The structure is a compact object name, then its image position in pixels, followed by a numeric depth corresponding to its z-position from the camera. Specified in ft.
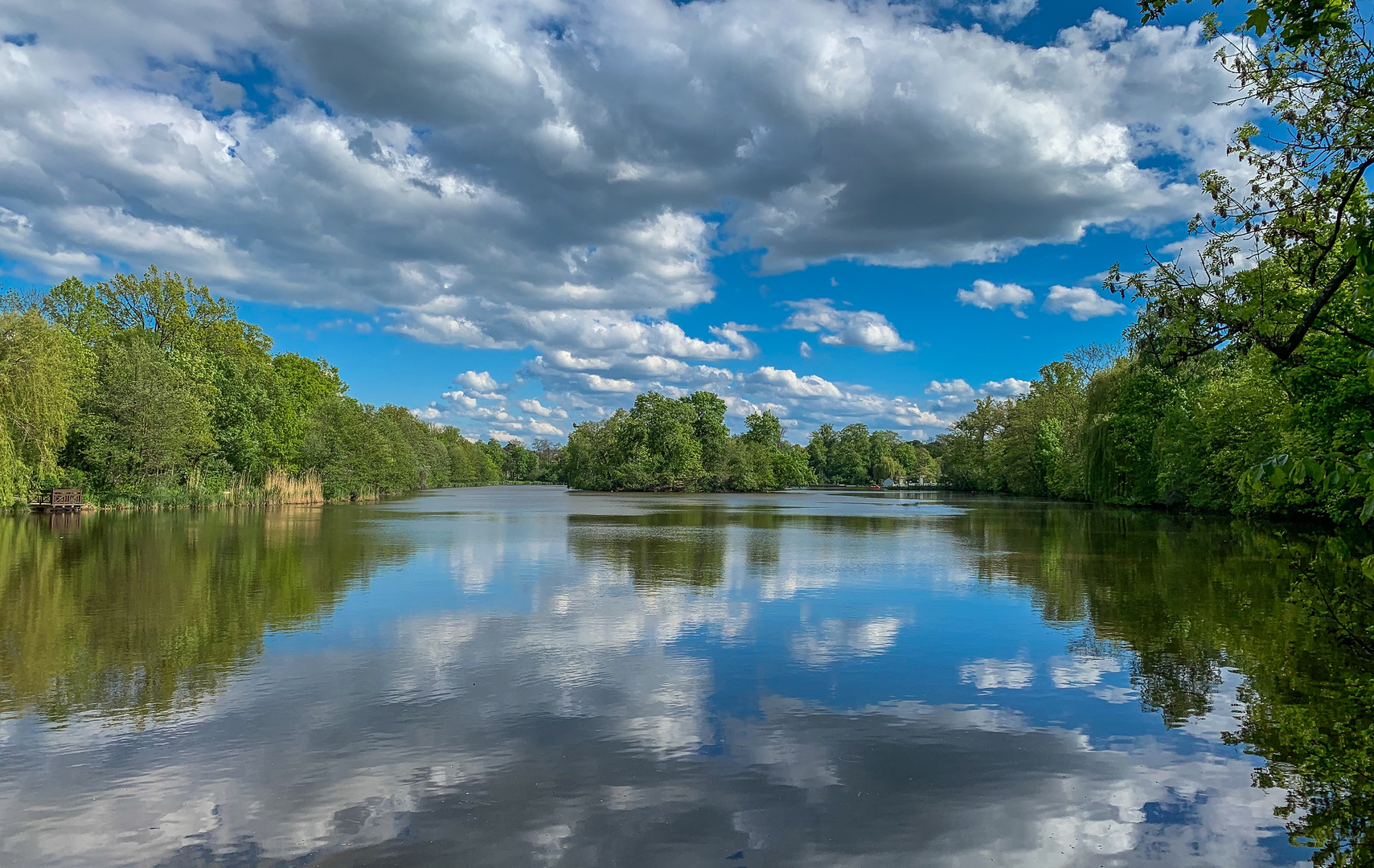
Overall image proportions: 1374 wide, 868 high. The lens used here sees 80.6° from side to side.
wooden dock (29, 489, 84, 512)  122.83
